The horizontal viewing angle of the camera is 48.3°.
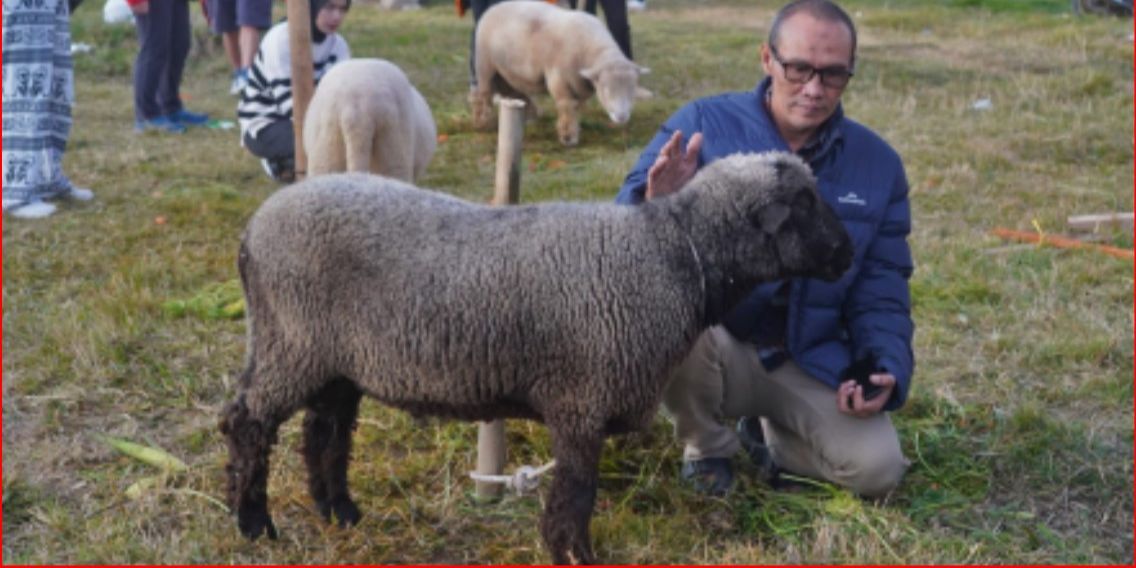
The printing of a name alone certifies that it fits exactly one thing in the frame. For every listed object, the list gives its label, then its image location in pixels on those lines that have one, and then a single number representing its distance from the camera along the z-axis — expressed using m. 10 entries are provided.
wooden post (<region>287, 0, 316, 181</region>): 4.88
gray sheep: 3.06
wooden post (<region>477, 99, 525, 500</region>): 3.72
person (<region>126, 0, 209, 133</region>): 9.49
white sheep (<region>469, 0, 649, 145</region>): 9.30
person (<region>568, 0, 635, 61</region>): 11.00
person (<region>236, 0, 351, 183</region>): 7.23
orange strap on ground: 6.12
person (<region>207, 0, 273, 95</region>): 9.62
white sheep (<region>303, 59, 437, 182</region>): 5.59
